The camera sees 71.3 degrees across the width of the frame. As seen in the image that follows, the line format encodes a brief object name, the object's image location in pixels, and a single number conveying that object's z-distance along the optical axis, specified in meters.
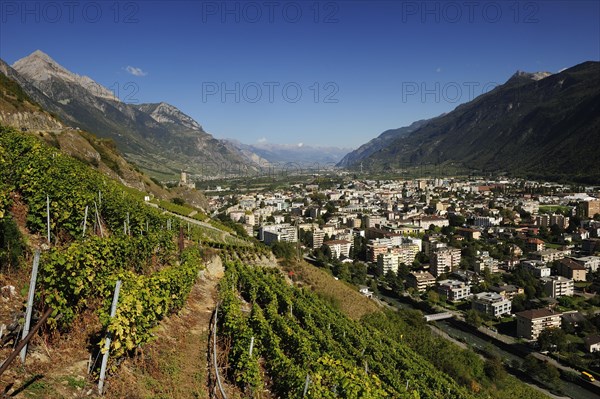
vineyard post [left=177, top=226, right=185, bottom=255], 15.00
